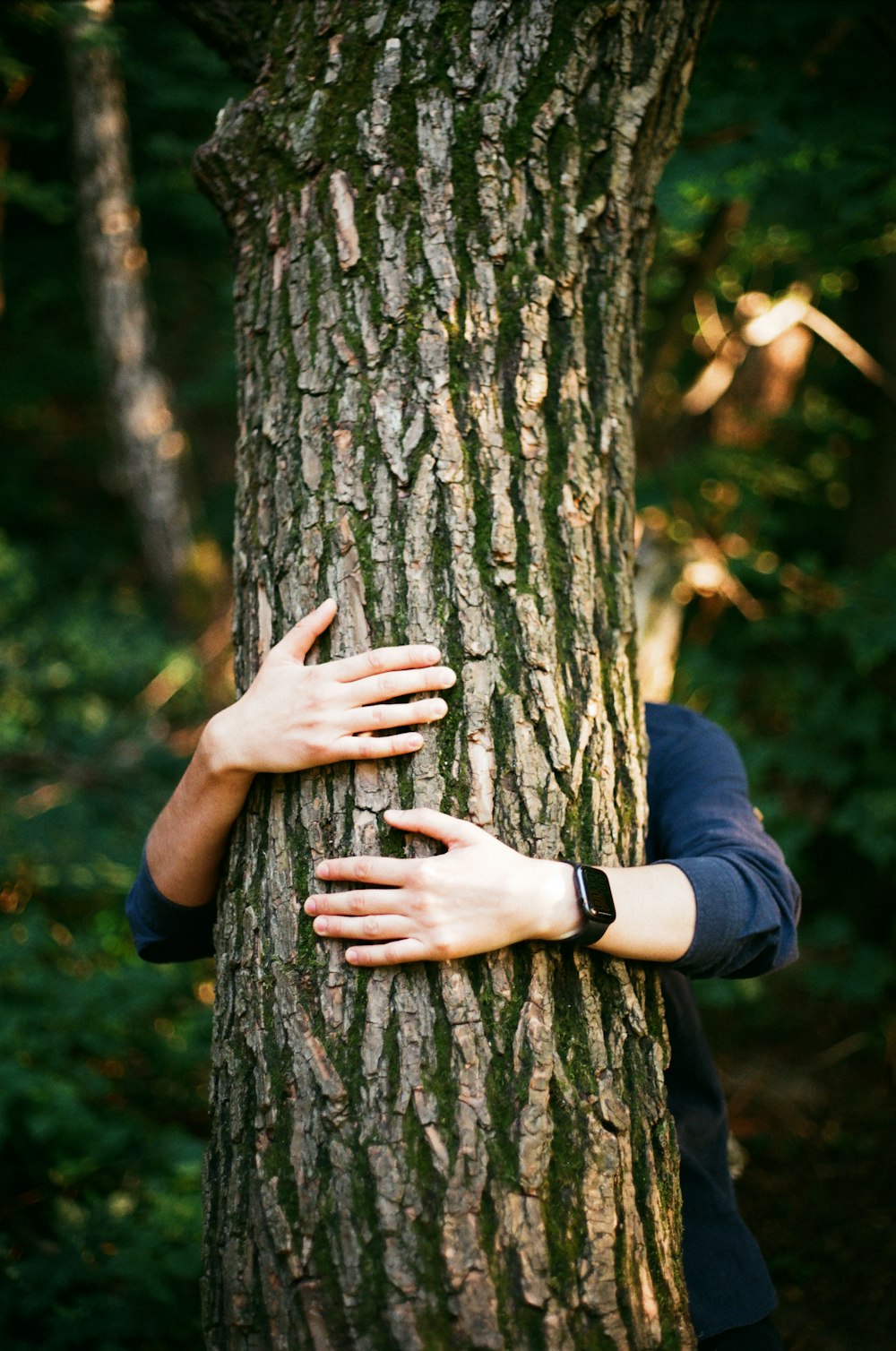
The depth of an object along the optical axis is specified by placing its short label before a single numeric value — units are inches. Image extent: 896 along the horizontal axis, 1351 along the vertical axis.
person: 53.5
